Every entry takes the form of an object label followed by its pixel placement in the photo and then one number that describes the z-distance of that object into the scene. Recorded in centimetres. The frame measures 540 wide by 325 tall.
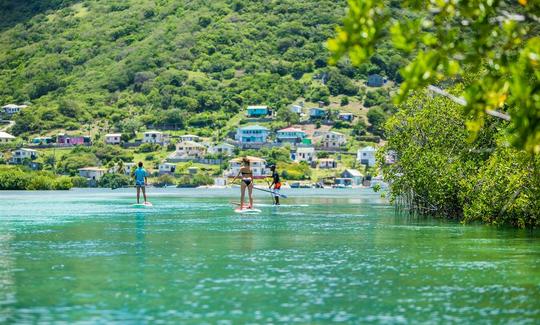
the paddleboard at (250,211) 5659
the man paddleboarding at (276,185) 6706
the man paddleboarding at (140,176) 6200
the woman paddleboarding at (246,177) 5253
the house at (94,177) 19675
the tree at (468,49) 1239
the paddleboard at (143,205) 6950
